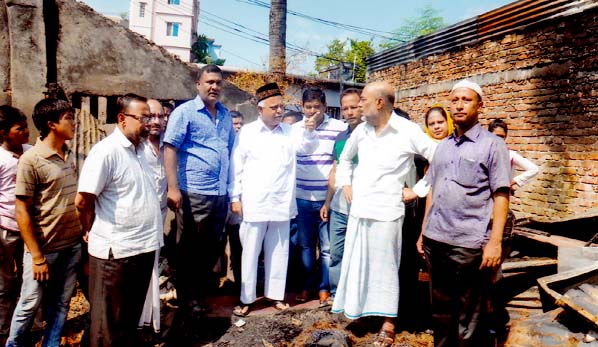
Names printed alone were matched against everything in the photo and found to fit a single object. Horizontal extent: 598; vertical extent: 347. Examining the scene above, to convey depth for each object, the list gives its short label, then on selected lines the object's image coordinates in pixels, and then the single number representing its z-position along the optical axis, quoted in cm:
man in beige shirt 265
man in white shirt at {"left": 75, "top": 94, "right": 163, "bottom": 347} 244
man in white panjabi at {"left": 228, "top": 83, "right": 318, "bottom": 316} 377
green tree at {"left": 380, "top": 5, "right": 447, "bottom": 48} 3306
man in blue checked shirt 354
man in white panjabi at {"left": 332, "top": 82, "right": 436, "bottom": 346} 324
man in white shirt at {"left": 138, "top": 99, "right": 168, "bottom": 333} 369
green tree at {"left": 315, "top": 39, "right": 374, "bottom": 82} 2244
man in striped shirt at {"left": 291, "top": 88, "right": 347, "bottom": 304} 409
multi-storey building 3853
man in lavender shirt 254
